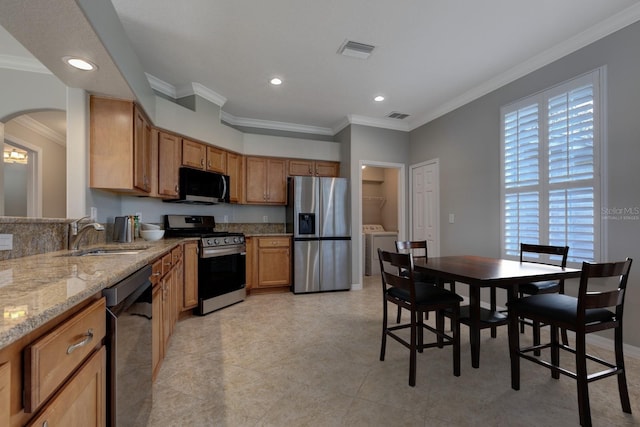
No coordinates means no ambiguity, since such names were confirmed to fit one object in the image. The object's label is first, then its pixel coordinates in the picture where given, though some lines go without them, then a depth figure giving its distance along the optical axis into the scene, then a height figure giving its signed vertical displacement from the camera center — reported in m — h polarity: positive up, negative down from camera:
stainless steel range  3.43 -0.59
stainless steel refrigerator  4.43 -0.28
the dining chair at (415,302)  2.03 -0.63
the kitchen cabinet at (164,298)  1.93 -0.64
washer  5.80 -0.60
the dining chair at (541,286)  2.32 -0.59
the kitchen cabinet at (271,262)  4.35 -0.71
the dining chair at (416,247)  2.90 -0.38
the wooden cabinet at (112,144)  2.53 +0.59
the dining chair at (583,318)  1.59 -0.59
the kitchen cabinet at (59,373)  0.63 -0.40
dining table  1.91 -0.40
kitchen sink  1.89 -0.26
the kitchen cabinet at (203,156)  3.68 +0.74
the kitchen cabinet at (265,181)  4.64 +0.51
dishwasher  1.12 -0.58
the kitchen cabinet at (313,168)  4.89 +0.76
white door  4.45 +0.15
